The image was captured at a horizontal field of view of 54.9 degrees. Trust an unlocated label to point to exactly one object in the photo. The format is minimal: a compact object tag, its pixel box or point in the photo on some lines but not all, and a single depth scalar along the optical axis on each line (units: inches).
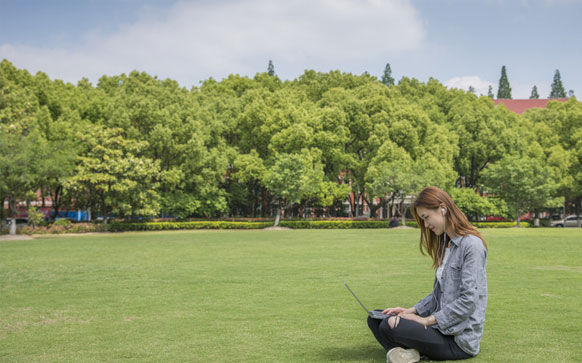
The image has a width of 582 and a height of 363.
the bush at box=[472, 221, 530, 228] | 1882.9
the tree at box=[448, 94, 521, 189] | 2174.0
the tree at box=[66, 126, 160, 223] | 1584.6
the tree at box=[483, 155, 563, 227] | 1963.6
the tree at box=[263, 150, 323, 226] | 1818.4
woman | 189.8
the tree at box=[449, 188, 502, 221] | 2004.2
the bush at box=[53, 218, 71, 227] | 1531.3
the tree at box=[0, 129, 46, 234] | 1322.6
